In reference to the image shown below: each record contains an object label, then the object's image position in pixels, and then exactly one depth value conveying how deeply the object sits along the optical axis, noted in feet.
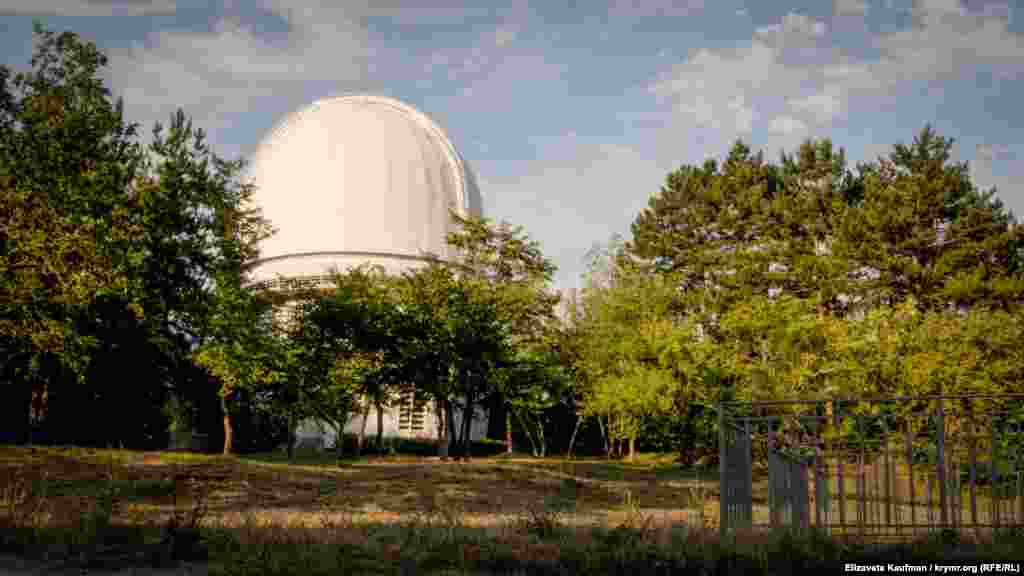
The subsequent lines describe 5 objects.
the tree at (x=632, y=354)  83.25
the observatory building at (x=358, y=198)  134.21
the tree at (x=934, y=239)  132.87
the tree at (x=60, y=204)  48.52
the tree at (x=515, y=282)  92.38
